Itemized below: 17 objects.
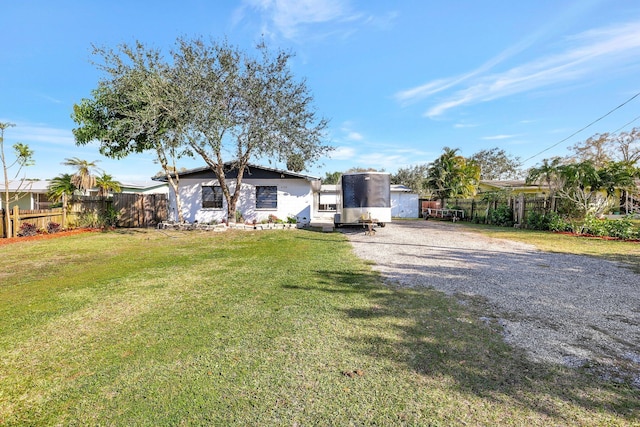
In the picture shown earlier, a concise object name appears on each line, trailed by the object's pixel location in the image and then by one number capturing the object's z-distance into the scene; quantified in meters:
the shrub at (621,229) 10.79
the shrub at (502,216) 16.70
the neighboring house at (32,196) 19.44
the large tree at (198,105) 12.36
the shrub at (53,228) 12.66
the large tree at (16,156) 10.91
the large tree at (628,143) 29.97
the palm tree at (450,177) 26.28
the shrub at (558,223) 13.00
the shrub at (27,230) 11.43
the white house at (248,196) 16.91
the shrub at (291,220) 16.30
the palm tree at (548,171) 13.35
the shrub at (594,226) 11.71
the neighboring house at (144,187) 23.08
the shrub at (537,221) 13.92
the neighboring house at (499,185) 25.13
